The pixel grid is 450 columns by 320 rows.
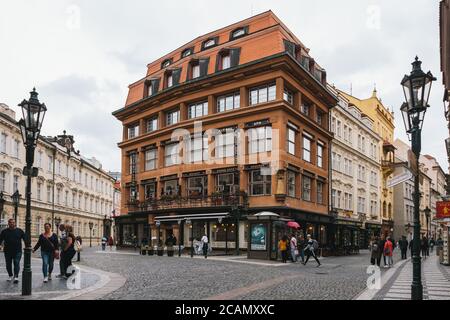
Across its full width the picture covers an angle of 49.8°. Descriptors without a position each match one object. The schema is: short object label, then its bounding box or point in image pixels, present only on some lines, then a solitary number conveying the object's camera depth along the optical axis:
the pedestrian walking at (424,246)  39.78
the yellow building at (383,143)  59.56
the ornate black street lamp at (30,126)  12.10
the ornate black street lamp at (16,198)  34.75
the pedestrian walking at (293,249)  27.64
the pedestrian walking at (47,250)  14.48
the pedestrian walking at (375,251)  22.84
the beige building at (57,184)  46.59
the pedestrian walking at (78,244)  21.74
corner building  35.41
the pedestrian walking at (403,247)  34.25
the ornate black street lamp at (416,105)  10.18
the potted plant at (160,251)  33.66
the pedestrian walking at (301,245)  26.81
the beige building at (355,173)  46.50
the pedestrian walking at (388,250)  25.53
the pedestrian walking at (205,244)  30.79
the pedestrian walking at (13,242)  13.61
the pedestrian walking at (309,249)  24.46
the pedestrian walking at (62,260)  15.99
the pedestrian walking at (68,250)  15.93
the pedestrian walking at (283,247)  26.91
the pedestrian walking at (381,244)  23.64
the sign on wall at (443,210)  20.62
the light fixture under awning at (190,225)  36.96
